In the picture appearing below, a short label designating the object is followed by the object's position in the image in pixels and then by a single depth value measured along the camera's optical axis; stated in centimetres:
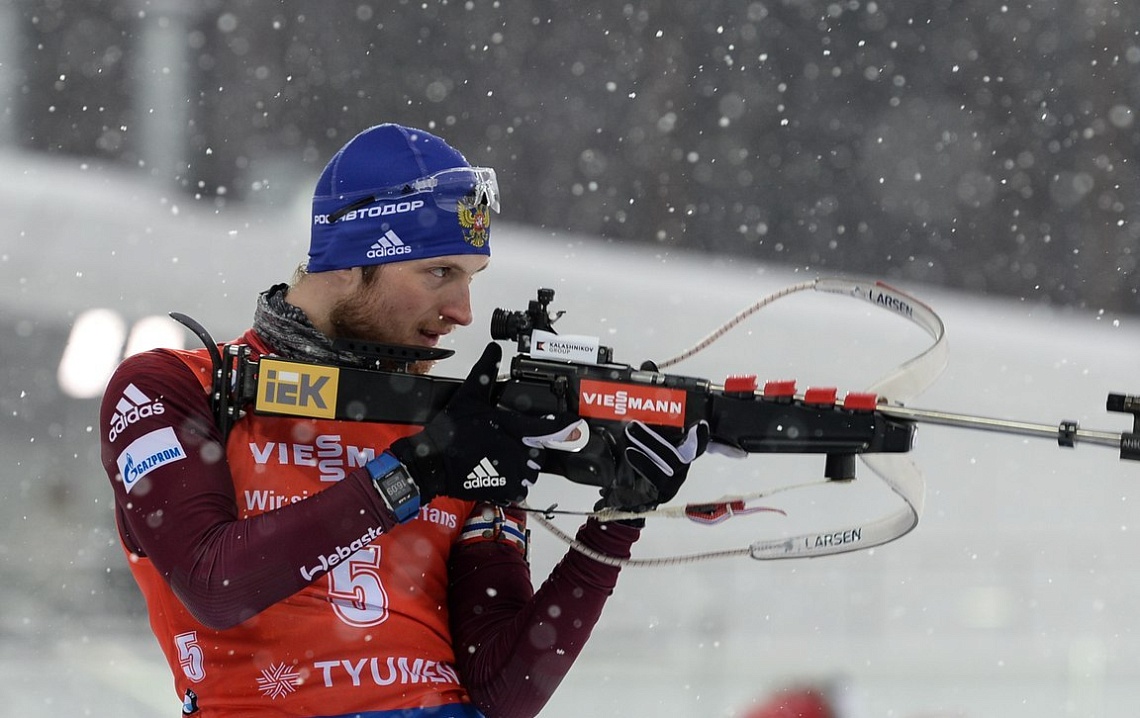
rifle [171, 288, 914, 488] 1345
